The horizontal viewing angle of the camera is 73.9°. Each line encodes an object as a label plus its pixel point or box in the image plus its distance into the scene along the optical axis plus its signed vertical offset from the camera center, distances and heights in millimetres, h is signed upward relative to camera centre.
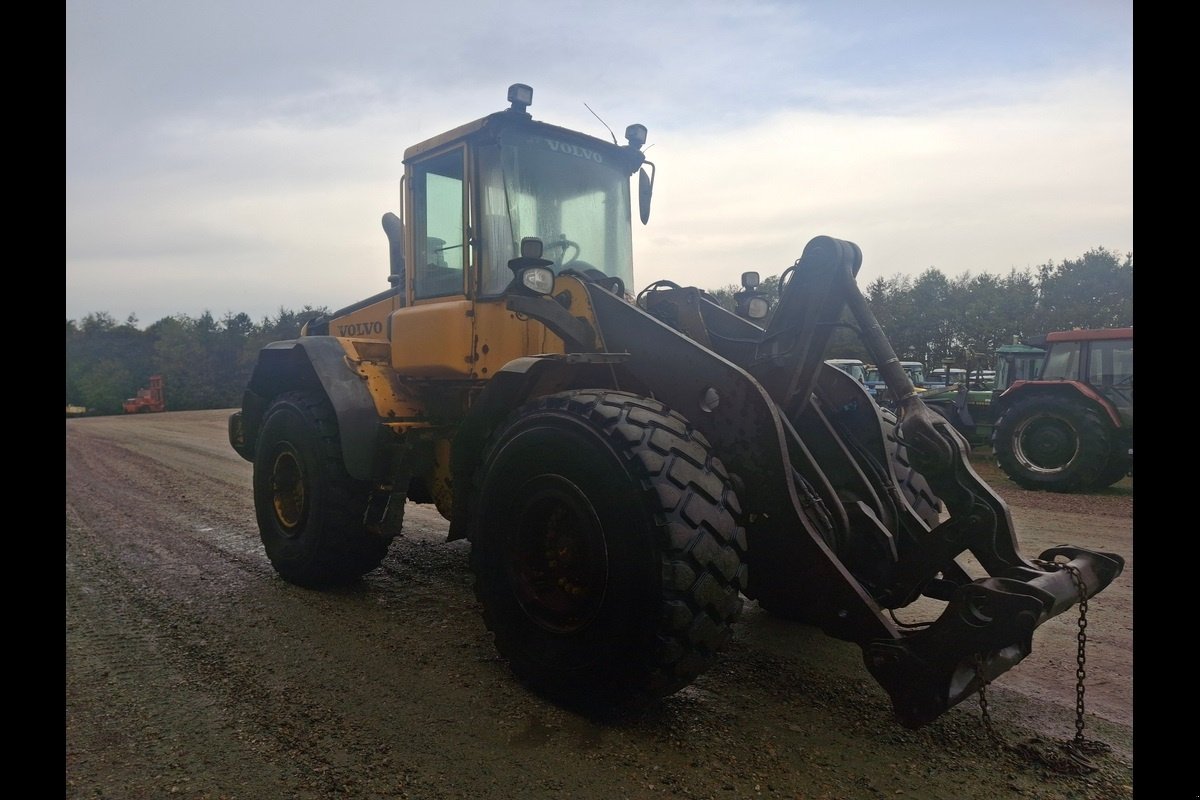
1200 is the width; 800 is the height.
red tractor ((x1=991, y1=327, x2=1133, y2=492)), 10578 -250
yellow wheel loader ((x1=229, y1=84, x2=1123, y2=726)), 2951 -285
